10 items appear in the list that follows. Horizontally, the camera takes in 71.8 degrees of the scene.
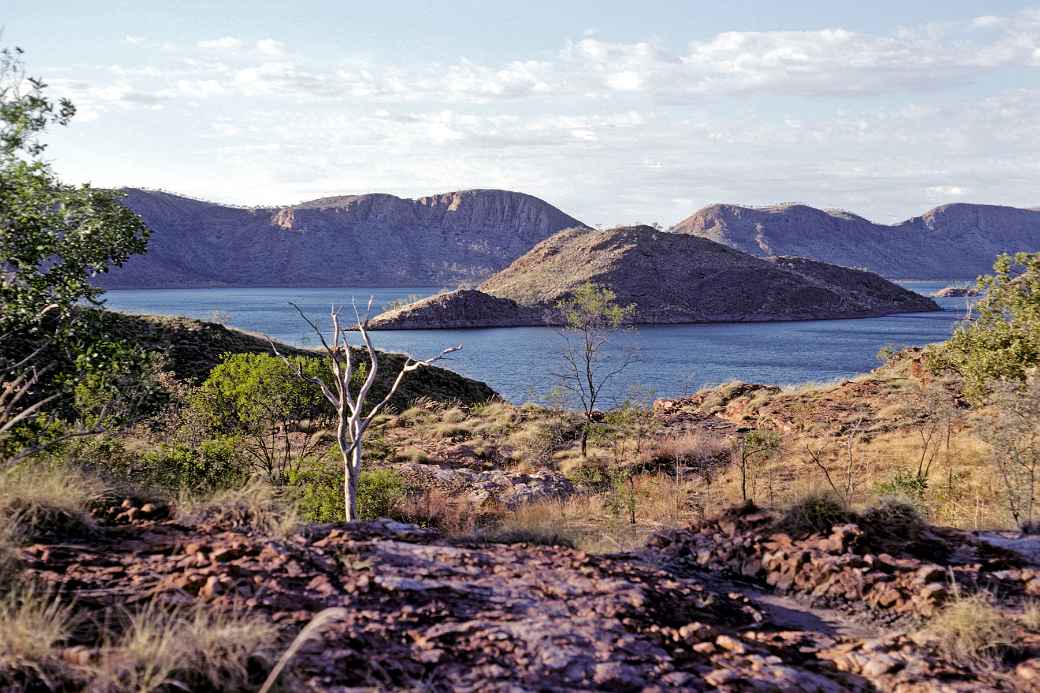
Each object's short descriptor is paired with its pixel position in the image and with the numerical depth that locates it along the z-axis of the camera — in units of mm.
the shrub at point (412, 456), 18495
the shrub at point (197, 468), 11312
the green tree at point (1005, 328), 15586
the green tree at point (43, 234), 8531
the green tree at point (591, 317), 22703
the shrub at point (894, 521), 7062
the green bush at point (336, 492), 10734
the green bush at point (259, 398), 14016
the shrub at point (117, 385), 9047
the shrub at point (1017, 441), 10609
